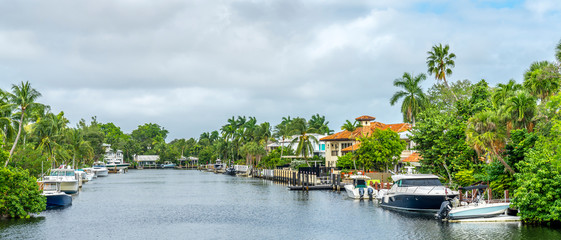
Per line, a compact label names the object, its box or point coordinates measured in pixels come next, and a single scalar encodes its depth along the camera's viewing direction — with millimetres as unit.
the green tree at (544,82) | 39469
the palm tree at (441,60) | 73062
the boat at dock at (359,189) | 61481
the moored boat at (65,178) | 70812
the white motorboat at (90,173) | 123731
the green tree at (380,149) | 75500
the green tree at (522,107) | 39344
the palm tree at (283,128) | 165000
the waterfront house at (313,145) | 123912
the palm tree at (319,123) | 176550
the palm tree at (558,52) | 39634
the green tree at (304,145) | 108438
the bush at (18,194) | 40875
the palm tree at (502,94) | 45500
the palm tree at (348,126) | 96062
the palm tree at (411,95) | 85312
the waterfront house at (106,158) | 188550
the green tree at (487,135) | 41125
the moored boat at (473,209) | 38750
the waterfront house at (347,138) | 97062
